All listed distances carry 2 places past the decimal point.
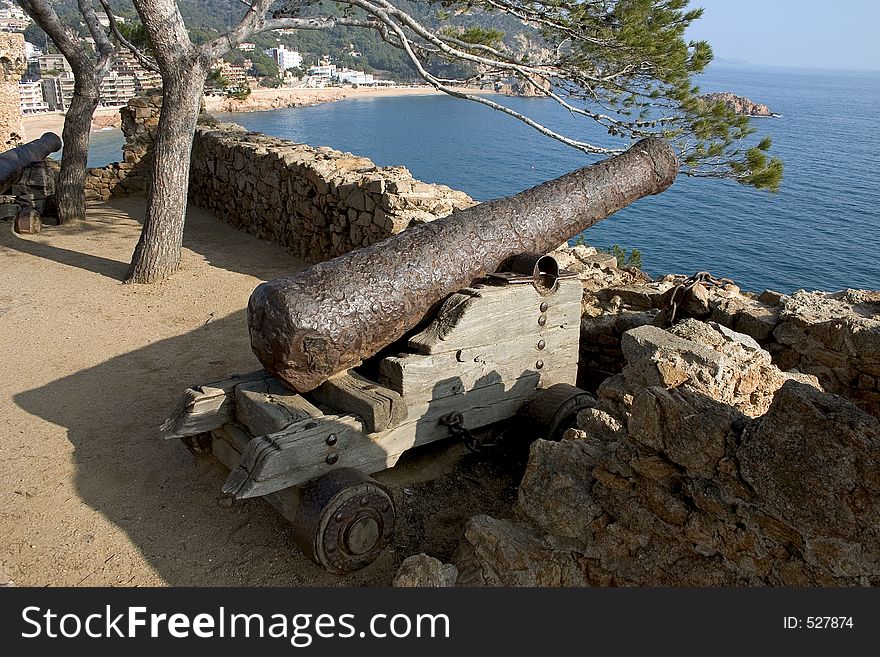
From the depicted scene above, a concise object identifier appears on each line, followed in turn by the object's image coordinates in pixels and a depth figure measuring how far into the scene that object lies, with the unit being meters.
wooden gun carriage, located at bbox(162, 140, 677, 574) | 3.34
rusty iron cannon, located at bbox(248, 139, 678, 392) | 3.43
